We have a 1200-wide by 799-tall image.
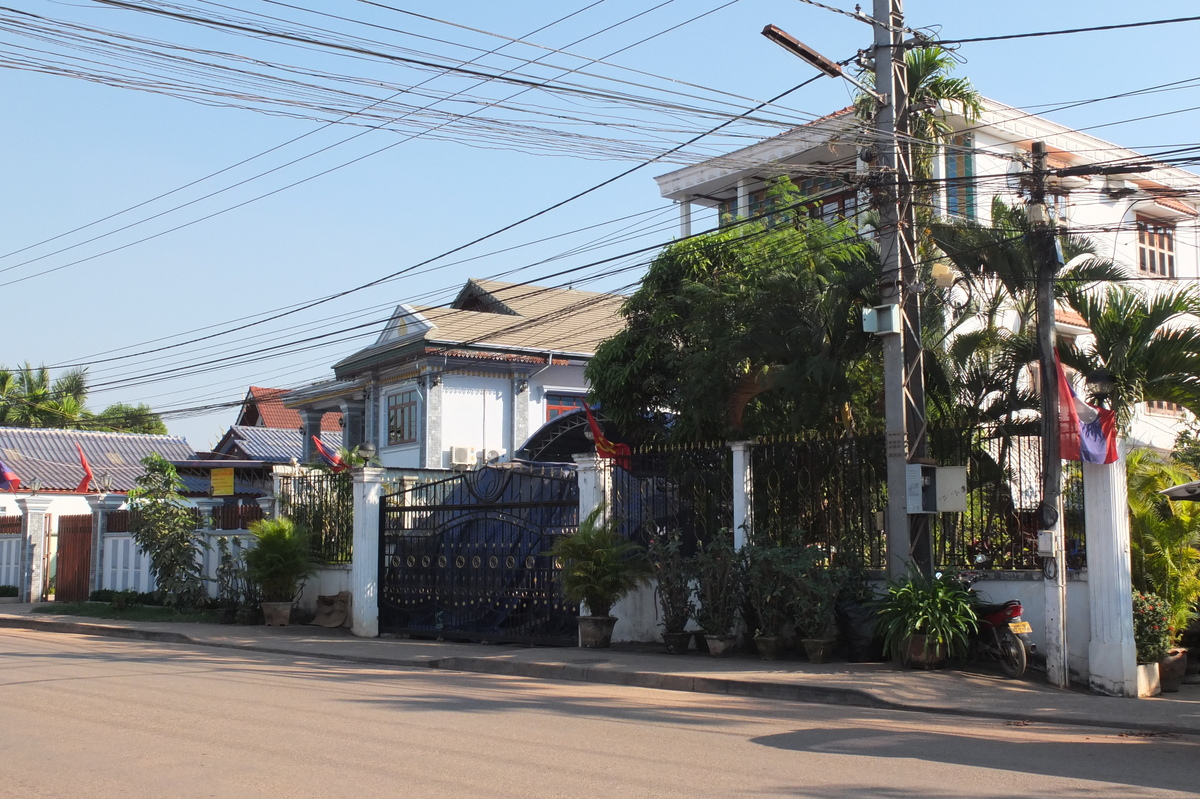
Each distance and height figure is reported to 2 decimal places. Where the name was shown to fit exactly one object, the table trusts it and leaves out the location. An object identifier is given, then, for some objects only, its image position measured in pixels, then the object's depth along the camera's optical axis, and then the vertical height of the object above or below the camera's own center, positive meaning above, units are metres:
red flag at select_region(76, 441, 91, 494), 32.00 +1.12
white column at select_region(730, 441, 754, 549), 14.76 +0.33
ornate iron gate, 16.56 -0.59
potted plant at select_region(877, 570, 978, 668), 12.38 -1.12
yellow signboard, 25.86 +0.82
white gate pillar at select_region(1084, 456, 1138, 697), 11.59 -0.66
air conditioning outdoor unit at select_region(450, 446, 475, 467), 31.36 +1.73
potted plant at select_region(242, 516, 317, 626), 19.66 -0.78
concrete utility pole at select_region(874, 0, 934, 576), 13.20 +2.65
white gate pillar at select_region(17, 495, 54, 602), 27.16 -0.59
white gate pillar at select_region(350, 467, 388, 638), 18.48 -0.60
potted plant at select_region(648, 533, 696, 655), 14.66 -0.96
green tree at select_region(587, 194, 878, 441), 15.21 +2.71
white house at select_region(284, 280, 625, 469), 31.41 +4.01
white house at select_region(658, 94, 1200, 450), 25.89 +8.39
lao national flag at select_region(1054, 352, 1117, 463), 11.82 +0.92
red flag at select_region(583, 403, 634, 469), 16.25 +1.16
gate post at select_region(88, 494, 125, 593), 25.59 -0.30
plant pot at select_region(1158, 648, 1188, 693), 12.19 -1.63
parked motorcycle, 12.16 -1.29
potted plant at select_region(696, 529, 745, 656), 14.12 -0.91
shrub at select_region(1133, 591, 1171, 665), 11.90 -1.16
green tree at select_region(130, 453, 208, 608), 21.97 -0.36
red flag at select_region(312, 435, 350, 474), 20.72 +1.68
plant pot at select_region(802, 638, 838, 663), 13.22 -1.51
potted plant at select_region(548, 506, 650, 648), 15.20 -0.70
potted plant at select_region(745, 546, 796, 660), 13.66 -0.91
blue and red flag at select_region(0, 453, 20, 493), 35.59 +1.24
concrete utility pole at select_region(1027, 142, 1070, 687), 11.98 +0.92
